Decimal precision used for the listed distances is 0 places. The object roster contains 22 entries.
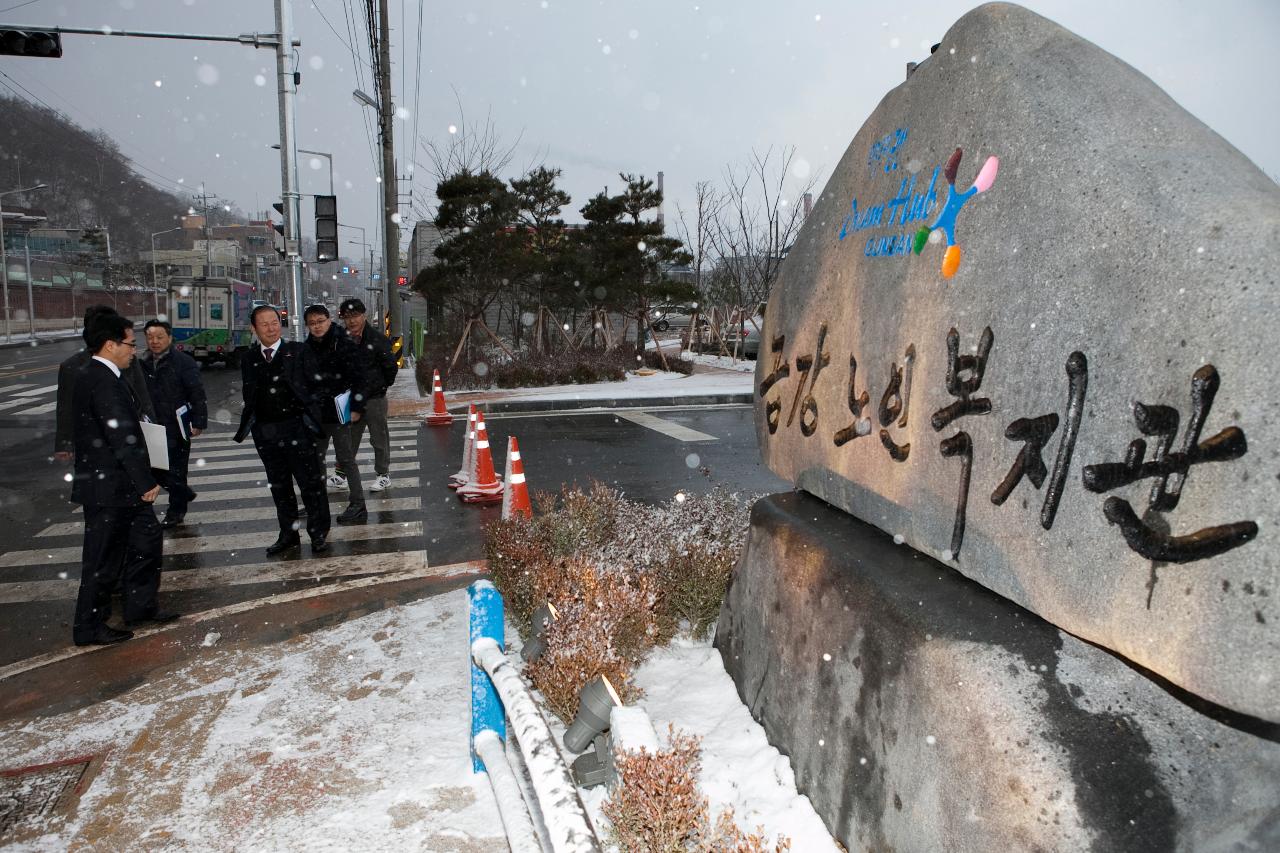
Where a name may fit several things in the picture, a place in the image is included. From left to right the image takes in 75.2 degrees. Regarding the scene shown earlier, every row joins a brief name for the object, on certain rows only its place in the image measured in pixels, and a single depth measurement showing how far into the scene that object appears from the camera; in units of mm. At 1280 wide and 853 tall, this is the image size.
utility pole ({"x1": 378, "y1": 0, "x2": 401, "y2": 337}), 19359
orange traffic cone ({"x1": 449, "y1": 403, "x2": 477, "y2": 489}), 8703
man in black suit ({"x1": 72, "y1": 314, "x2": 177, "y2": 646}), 4777
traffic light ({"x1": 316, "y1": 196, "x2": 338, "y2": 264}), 13562
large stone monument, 1800
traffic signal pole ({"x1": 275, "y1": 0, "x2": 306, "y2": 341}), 13266
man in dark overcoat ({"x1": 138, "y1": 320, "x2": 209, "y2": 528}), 7145
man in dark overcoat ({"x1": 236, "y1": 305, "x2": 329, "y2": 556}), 6184
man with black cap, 7582
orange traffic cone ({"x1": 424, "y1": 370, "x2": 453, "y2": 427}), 13688
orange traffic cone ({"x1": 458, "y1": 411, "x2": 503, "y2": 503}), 8266
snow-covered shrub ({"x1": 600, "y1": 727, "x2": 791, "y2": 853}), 2328
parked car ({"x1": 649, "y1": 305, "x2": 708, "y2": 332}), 29062
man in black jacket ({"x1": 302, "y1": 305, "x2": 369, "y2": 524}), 6816
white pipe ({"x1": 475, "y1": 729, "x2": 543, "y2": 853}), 2414
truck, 27172
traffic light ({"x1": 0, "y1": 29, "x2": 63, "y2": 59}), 11617
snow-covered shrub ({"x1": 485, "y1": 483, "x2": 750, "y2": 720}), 3594
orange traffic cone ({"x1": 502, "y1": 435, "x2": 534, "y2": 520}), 6570
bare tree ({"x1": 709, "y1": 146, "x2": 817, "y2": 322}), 28594
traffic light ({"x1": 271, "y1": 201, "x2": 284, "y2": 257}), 14086
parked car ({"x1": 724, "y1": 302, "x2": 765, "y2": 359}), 28084
